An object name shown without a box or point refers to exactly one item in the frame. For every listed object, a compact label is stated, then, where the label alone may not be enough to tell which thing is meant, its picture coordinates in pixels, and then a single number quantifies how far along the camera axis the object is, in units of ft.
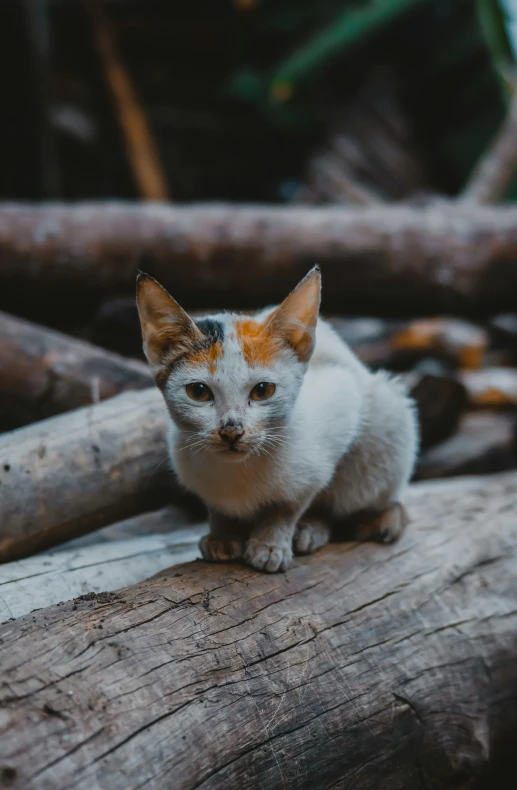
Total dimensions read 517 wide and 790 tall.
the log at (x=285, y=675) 4.76
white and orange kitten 6.22
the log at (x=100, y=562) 6.46
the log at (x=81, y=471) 7.28
